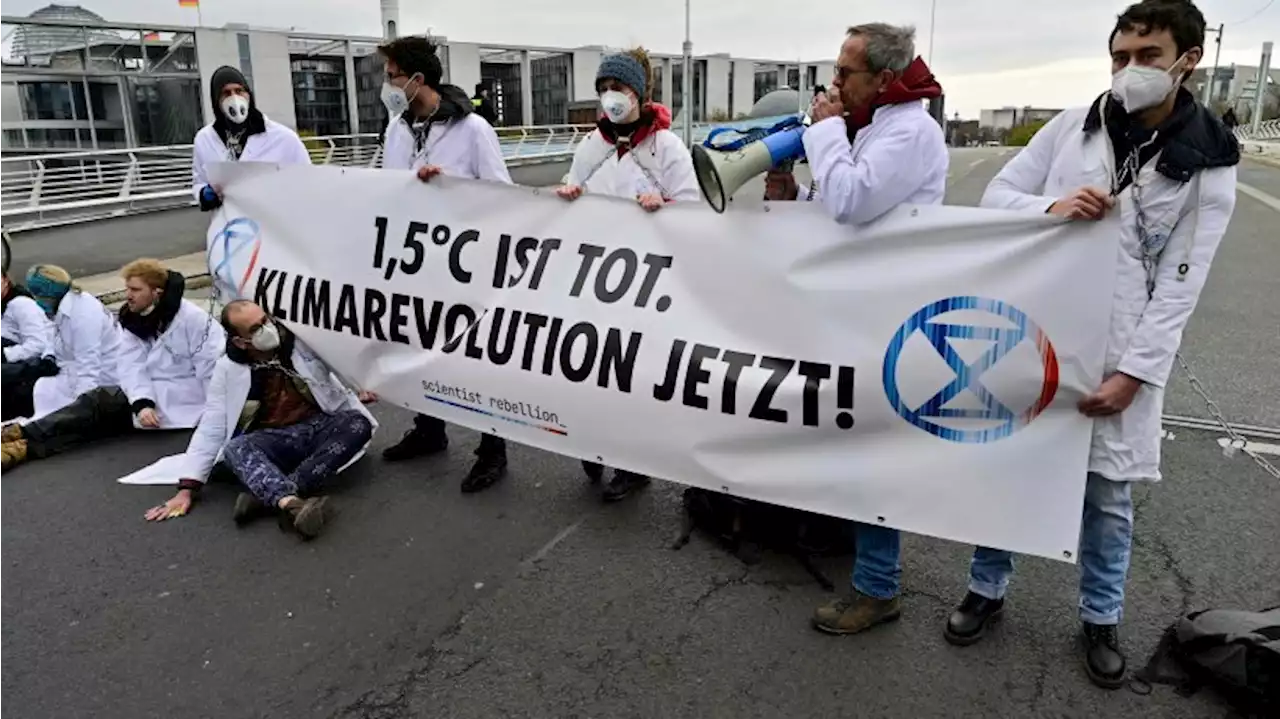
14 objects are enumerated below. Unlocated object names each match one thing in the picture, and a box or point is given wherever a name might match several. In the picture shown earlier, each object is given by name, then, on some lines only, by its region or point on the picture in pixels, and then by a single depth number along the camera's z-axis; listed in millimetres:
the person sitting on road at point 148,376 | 4852
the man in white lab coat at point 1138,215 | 2359
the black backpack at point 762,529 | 3531
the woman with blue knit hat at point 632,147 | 3775
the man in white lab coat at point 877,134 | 2584
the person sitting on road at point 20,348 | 5223
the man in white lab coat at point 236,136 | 4906
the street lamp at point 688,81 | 24444
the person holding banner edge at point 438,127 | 4238
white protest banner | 2594
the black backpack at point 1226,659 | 2461
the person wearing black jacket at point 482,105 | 9859
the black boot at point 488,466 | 4238
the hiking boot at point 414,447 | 4664
